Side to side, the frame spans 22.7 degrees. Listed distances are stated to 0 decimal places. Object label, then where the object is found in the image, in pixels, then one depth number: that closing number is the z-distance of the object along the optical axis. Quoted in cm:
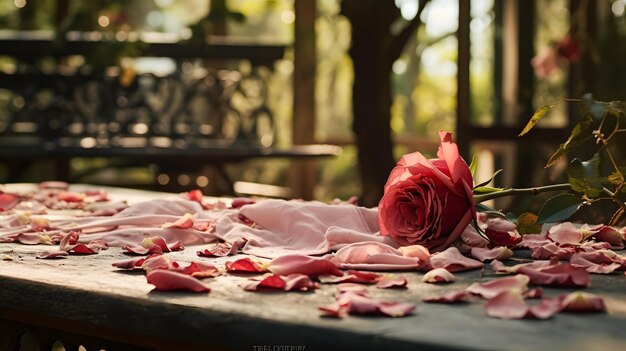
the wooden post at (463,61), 371
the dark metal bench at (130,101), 580
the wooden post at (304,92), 629
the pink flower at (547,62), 535
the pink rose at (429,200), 123
